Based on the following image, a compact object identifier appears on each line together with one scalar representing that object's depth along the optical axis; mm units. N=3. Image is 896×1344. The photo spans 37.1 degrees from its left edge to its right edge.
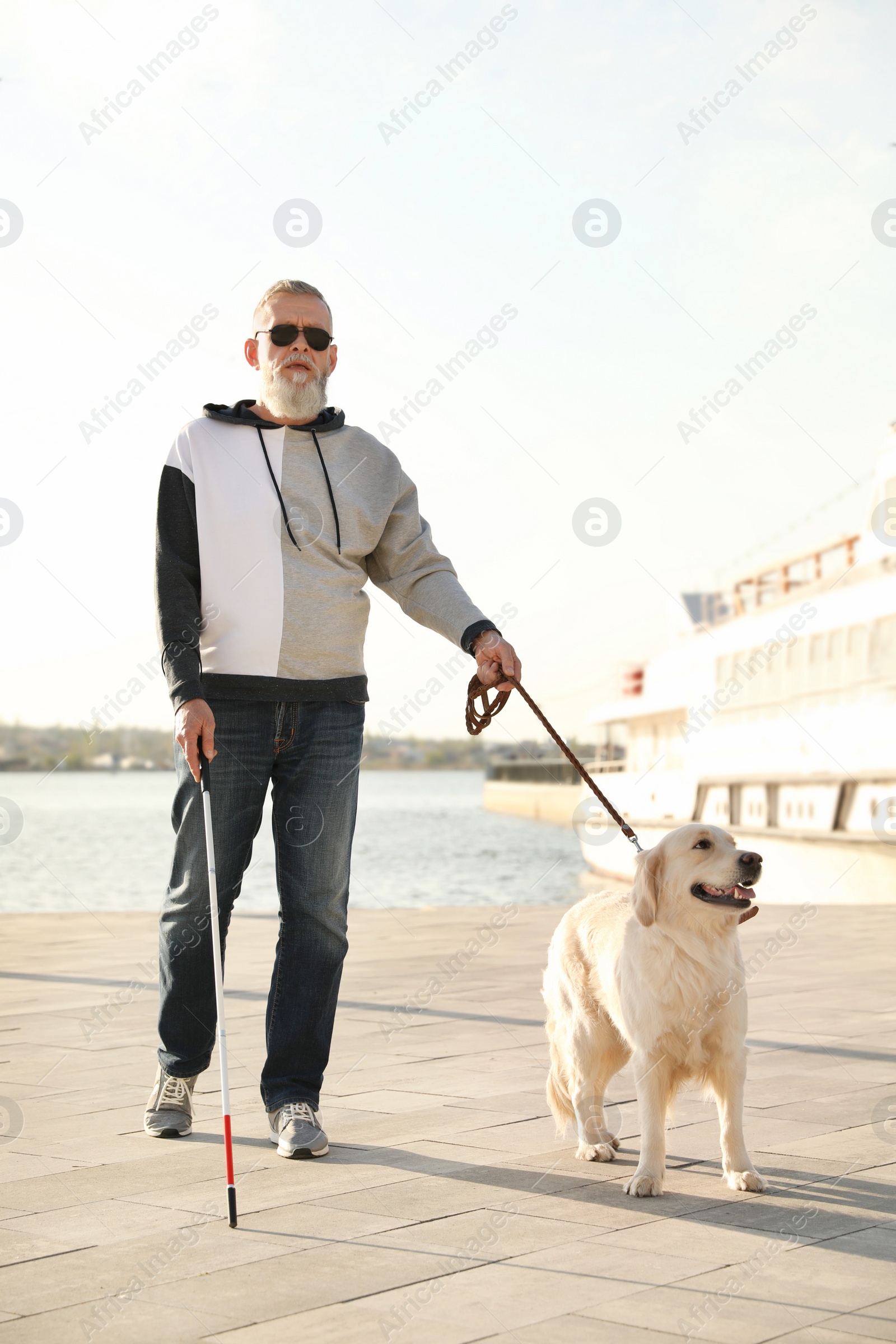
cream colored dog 3283
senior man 3705
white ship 18734
